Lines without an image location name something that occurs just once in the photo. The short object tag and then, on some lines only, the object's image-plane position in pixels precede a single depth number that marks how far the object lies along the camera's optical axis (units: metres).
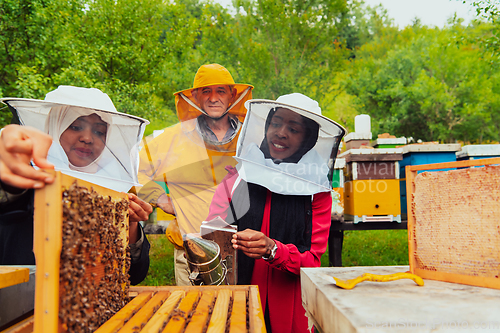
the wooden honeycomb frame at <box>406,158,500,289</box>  1.04
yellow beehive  3.94
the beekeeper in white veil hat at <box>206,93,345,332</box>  1.83
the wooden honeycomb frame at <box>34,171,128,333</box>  0.84
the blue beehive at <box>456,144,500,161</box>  3.90
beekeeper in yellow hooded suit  2.54
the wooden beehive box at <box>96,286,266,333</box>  0.99
